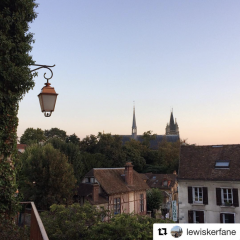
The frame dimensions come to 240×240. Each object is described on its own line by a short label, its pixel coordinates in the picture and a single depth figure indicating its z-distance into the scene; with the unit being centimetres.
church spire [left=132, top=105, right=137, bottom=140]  12163
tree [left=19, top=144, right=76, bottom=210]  2478
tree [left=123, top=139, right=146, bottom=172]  5636
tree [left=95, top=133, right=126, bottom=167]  5125
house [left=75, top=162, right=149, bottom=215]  2724
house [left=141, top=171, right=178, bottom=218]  4006
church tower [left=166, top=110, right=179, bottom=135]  11906
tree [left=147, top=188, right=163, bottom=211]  3559
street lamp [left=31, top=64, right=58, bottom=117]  575
